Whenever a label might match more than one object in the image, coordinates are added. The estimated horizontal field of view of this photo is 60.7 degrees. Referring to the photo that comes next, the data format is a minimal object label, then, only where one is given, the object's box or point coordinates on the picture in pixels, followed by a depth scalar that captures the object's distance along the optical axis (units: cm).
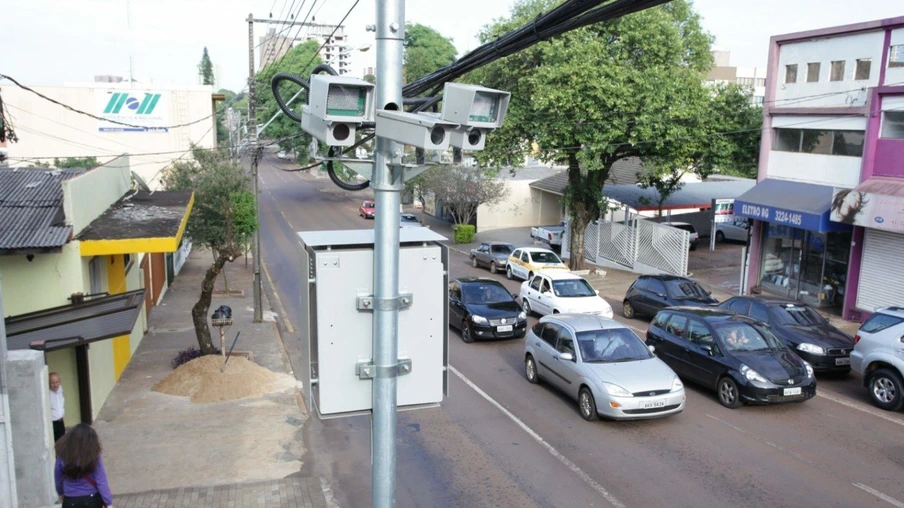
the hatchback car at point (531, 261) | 2768
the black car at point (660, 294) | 2082
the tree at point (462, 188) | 3997
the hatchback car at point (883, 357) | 1376
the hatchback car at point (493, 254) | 3086
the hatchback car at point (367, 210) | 4904
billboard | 4484
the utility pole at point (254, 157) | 2267
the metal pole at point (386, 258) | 441
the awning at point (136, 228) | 1320
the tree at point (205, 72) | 14038
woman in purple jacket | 673
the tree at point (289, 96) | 4722
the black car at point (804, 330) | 1586
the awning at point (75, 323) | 1080
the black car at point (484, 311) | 1897
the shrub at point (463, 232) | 4081
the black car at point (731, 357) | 1349
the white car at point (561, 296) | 2048
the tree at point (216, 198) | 2278
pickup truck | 3753
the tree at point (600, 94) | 2581
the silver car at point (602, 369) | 1263
